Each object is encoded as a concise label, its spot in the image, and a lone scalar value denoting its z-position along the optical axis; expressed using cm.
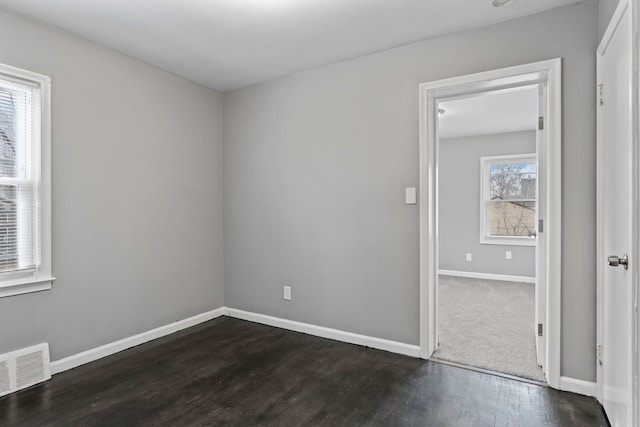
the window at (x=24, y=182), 235
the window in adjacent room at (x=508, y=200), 589
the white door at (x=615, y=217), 160
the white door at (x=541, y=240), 252
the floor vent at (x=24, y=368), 229
